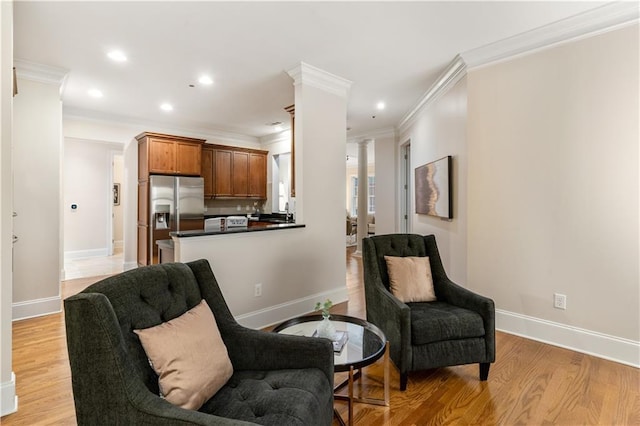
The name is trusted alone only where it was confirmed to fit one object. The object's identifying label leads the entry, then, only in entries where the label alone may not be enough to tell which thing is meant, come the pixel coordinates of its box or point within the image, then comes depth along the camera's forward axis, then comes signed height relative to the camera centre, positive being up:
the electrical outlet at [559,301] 2.84 -0.79
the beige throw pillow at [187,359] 1.23 -0.58
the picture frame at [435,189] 3.80 +0.28
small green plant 2.03 -0.60
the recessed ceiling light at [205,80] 3.87 +1.57
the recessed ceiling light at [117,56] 3.21 +1.55
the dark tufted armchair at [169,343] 1.08 -0.61
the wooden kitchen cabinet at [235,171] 6.48 +0.82
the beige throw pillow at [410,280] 2.61 -0.56
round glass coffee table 1.74 -0.78
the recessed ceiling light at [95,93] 4.31 +1.59
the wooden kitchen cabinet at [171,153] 5.41 +1.00
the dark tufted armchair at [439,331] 2.15 -0.81
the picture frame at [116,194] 8.28 +0.45
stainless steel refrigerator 5.39 +0.10
